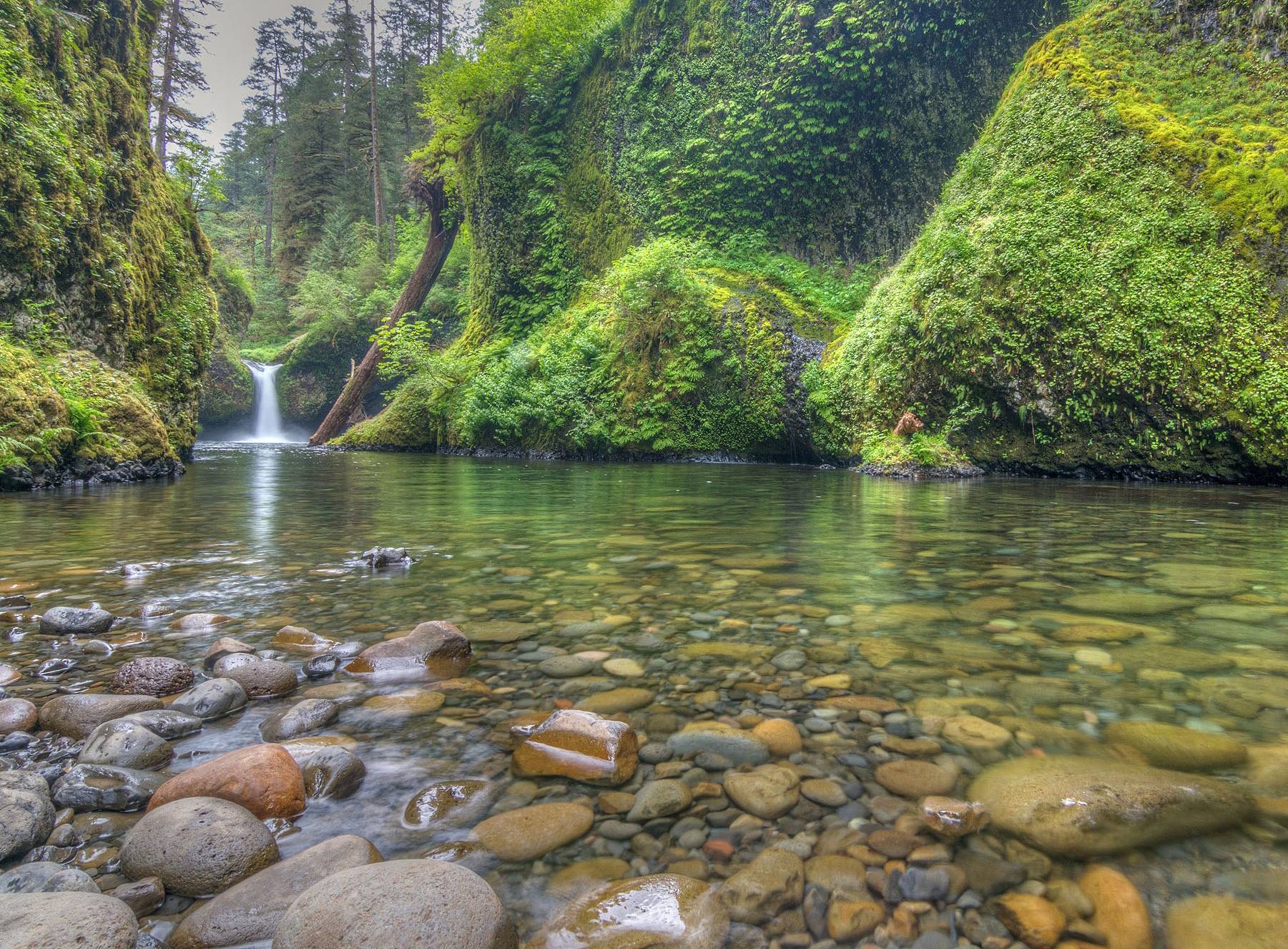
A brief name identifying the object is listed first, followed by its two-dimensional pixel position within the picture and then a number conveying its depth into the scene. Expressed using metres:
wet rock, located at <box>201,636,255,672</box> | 2.04
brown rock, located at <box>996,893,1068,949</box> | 0.95
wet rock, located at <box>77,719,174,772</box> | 1.43
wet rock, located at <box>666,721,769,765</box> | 1.50
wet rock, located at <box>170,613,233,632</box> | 2.42
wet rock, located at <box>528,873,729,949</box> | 0.96
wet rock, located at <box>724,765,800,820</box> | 1.30
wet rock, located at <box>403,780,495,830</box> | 1.26
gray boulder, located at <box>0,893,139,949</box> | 0.84
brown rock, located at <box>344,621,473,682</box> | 2.02
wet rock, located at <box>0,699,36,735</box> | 1.58
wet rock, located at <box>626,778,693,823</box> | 1.30
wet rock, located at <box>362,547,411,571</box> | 3.50
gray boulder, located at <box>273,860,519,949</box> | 0.89
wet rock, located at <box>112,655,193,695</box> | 1.85
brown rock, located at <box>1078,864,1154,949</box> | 0.94
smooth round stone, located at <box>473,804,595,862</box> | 1.18
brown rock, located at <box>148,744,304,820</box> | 1.29
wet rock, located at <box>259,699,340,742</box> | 1.62
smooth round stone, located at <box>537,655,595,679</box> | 2.03
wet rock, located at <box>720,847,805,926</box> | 1.02
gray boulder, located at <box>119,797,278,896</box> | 1.08
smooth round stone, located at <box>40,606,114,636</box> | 2.33
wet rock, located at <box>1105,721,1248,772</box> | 1.40
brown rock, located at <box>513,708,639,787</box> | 1.44
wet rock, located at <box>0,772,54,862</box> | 1.13
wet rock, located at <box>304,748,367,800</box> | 1.36
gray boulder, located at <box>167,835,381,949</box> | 0.96
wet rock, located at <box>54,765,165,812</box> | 1.28
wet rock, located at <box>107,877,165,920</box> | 1.02
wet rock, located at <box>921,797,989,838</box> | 1.20
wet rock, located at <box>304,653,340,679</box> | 2.01
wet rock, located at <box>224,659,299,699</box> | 1.86
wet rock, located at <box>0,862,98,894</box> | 1.01
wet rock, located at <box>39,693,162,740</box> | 1.60
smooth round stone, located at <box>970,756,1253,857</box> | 1.14
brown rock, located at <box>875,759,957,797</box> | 1.34
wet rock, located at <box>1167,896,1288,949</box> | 0.91
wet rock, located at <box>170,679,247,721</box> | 1.70
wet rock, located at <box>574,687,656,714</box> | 1.78
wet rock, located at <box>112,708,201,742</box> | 1.58
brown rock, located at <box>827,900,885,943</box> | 0.97
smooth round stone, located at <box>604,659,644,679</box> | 2.01
